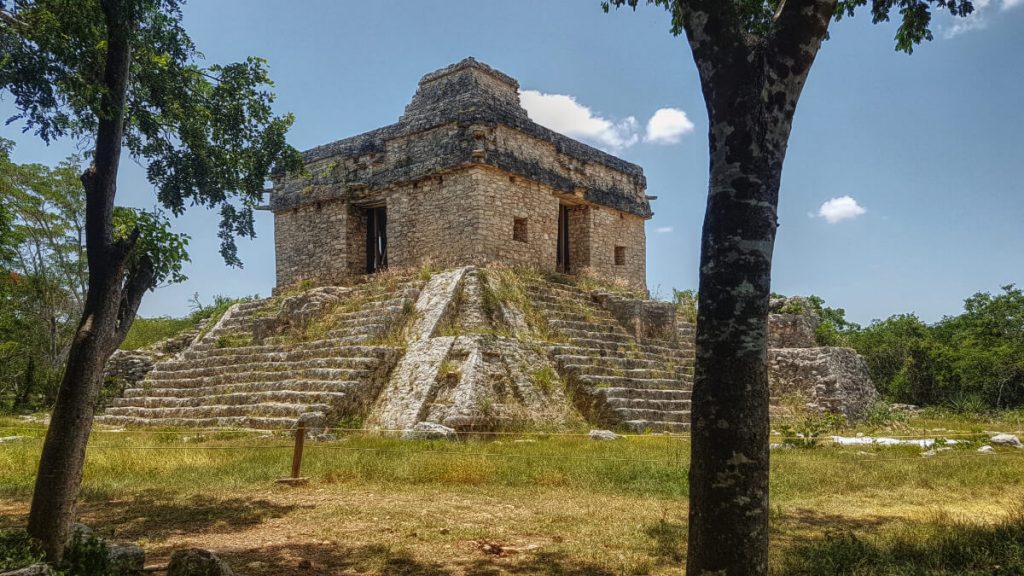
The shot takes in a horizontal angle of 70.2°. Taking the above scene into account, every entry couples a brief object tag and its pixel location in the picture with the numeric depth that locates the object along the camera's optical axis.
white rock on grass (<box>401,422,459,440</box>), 10.34
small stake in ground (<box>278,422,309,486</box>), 7.78
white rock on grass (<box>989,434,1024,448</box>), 10.42
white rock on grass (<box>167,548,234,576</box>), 4.09
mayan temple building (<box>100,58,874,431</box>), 12.09
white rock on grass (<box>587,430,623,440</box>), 10.72
